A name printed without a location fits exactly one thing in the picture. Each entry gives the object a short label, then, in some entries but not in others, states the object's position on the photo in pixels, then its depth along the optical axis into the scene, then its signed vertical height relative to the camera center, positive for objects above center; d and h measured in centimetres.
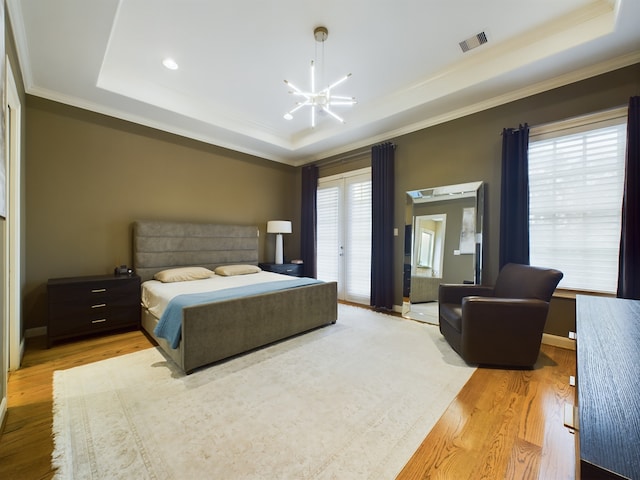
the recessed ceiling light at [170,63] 305 +197
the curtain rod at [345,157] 487 +151
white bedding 294 -62
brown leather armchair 242 -79
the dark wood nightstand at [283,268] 507 -60
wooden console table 41 -36
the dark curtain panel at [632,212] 251 +24
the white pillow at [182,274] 365 -54
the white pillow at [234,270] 422 -55
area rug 144 -121
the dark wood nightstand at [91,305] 286 -79
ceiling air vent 269 +200
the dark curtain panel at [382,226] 441 +17
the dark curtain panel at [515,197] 314 +47
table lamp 520 +11
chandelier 261 +141
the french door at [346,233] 491 +6
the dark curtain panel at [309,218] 556 +37
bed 242 -72
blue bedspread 239 -63
